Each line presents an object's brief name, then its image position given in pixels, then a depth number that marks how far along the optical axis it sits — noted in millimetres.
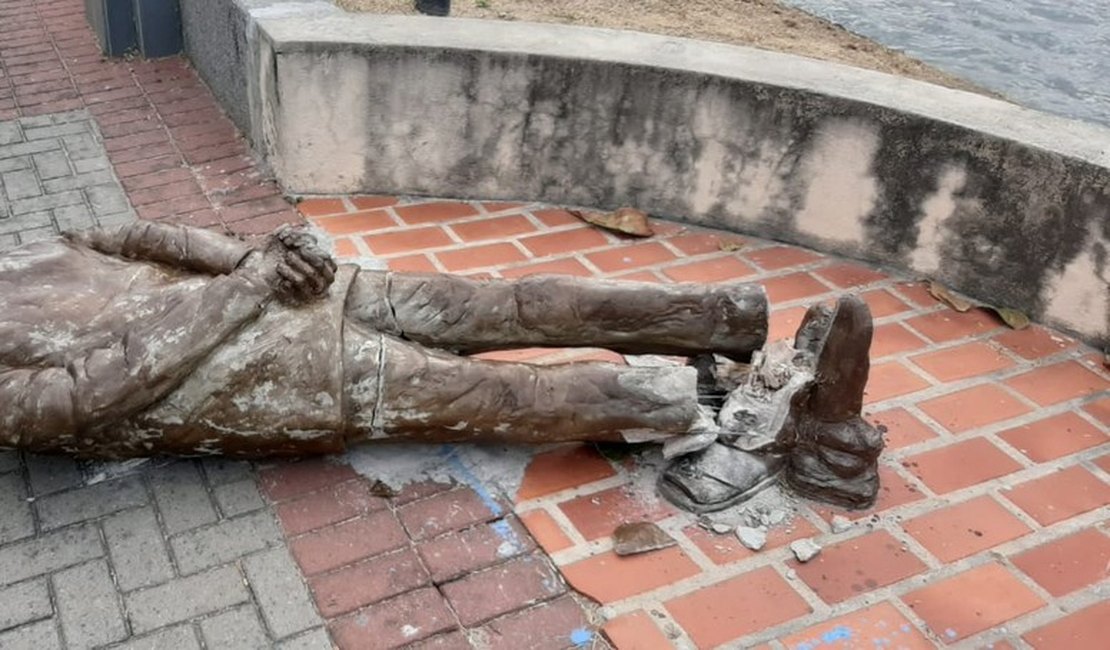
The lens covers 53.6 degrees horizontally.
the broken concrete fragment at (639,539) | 2668
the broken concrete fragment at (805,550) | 2656
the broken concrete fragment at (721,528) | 2738
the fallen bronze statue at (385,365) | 2588
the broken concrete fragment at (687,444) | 2807
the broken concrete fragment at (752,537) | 2691
